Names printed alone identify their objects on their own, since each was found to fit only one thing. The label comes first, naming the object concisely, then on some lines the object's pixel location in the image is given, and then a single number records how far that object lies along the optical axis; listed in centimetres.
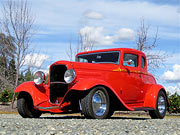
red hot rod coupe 679
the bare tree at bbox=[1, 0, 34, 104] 1706
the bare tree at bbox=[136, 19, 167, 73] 1806
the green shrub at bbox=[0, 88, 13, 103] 2190
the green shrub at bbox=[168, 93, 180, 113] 1634
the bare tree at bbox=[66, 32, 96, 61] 1824
